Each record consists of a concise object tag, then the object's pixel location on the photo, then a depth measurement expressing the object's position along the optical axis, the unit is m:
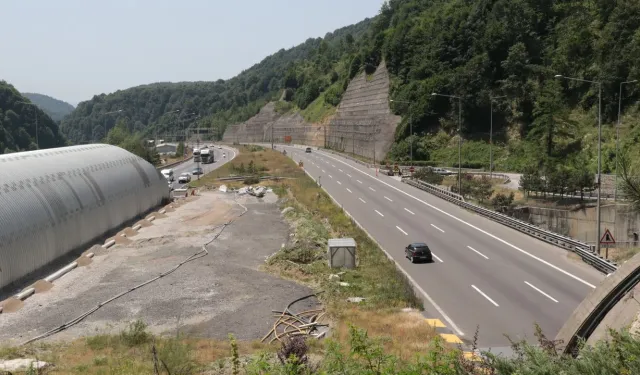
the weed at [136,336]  18.88
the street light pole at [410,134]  84.12
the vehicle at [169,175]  82.31
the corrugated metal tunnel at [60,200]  28.88
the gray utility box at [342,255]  29.80
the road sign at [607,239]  28.47
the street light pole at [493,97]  81.36
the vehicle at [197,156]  106.36
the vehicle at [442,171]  72.94
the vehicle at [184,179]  81.31
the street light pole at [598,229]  29.23
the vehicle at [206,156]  114.62
